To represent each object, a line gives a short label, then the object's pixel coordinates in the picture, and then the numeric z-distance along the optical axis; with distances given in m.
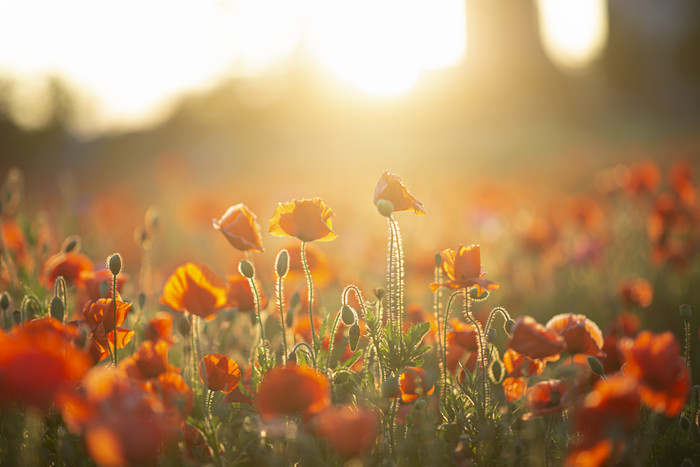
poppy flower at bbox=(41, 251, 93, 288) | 1.45
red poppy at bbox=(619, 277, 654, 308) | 1.73
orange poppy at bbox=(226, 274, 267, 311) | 1.45
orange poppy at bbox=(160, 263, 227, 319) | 1.35
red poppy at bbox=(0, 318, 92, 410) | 1.09
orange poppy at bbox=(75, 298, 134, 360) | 1.30
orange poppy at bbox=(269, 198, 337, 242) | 1.32
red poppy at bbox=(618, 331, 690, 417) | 1.17
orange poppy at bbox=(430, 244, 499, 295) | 1.28
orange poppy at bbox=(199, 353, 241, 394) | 1.28
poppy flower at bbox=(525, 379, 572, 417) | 1.24
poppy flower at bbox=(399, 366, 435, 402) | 1.30
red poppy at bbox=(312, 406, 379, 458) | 1.13
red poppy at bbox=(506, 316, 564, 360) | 1.23
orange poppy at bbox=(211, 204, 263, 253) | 1.32
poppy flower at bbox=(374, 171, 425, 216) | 1.30
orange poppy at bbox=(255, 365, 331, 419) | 1.15
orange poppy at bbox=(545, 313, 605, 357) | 1.31
